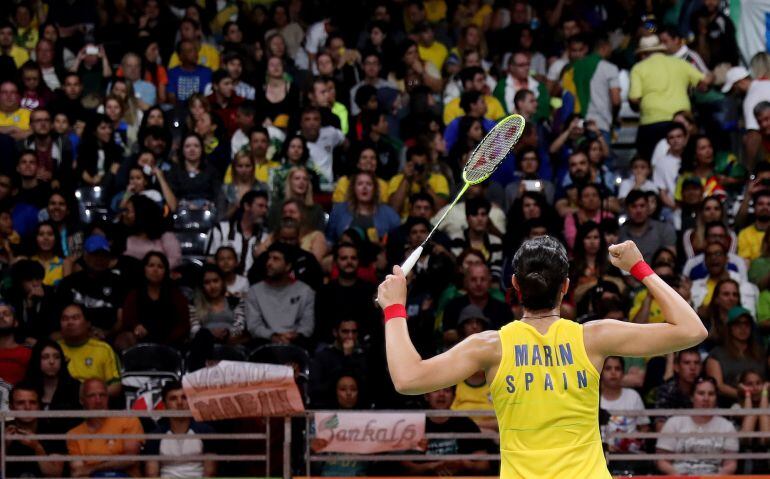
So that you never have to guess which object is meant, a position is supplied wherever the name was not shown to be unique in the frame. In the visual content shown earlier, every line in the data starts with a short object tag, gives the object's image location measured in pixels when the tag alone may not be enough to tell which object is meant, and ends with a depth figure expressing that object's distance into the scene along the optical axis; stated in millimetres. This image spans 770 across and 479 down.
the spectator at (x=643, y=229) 12266
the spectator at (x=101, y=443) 9516
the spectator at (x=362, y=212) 12508
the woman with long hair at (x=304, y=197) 12445
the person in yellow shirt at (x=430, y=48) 15539
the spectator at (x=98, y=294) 11391
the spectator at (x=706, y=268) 11859
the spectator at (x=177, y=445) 9508
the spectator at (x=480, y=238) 12125
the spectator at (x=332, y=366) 10234
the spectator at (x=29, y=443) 9508
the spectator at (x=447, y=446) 9555
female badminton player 4699
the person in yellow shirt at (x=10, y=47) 15195
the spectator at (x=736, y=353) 10664
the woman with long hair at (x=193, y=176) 13000
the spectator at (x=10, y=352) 10664
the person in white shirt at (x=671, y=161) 13406
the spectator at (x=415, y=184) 12938
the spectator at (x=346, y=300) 11016
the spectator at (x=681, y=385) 10258
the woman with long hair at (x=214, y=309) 11305
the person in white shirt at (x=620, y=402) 9969
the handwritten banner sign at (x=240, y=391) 8711
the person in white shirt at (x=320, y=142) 13531
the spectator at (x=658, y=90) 14195
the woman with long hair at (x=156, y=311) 11062
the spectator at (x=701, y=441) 9742
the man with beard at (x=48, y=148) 13297
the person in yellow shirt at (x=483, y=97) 14164
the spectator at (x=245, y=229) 12312
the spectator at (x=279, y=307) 11141
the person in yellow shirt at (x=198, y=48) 15211
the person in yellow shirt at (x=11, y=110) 13969
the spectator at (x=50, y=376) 10156
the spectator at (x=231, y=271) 11711
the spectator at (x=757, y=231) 12398
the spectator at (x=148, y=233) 12070
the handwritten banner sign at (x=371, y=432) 9141
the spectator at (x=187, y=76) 14922
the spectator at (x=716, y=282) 11539
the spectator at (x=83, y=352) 10719
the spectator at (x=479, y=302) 11047
